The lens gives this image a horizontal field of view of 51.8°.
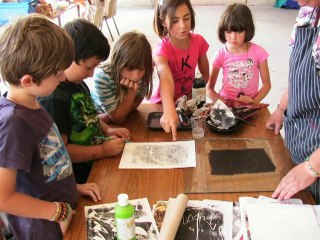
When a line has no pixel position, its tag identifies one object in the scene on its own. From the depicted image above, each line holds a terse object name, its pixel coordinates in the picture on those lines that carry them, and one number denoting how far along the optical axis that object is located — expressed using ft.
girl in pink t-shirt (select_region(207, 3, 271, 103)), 5.89
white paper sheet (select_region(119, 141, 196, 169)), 3.98
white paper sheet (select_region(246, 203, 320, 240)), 2.81
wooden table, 3.38
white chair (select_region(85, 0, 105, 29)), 14.65
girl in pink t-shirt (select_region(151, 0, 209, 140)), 5.33
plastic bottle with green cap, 2.58
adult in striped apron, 3.27
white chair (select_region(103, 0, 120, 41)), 16.52
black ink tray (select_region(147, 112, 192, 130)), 4.82
